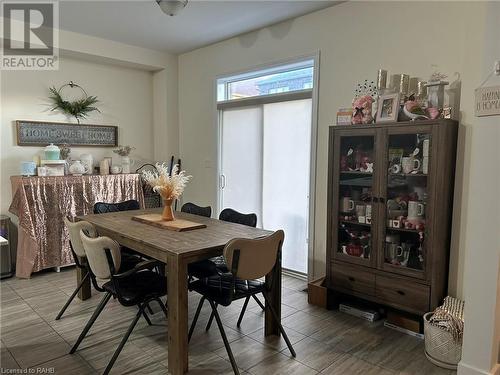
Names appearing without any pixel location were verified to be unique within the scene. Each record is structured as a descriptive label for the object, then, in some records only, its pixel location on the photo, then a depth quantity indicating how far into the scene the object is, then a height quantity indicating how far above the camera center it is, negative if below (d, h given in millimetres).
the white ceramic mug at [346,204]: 3189 -421
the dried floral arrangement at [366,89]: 3264 +606
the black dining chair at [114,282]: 2291 -856
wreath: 4578 +615
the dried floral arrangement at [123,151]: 5008 +23
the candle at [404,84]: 2932 +581
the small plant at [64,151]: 4488 +10
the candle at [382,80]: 3000 +625
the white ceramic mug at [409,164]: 2790 -57
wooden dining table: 2188 -610
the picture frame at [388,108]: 2850 +380
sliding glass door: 4035 -142
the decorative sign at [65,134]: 4375 +230
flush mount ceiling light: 2562 +1045
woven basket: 2373 -1250
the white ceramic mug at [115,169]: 4859 -226
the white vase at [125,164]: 4977 -154
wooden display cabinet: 2676 -435
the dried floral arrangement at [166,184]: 2893 -242
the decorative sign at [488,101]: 1994 +314
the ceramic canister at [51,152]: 4238 -5
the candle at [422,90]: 2846 +518
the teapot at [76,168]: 4508 -203
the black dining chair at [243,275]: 2221 -766
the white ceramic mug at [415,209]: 2785 -402
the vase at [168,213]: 3076 -504
